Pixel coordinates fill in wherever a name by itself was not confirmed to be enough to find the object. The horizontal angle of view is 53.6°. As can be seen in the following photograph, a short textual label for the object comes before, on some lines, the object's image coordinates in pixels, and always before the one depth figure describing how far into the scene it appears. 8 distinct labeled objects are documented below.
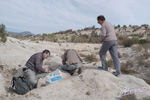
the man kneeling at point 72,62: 5.08
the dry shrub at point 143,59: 7.88
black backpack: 4.49
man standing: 4.67
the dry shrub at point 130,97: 3.62
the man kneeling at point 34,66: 4.61
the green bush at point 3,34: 9.57
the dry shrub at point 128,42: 13.97
